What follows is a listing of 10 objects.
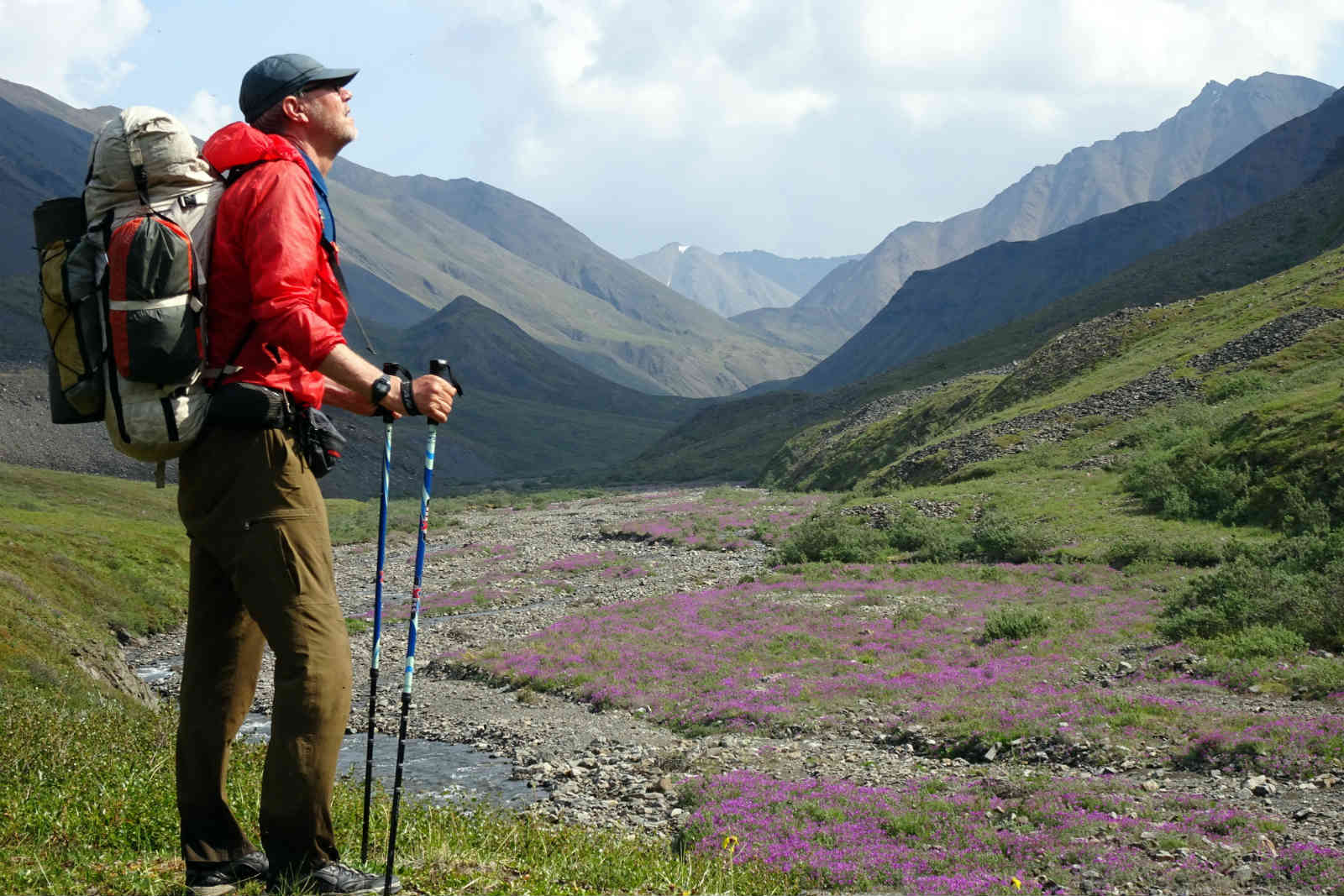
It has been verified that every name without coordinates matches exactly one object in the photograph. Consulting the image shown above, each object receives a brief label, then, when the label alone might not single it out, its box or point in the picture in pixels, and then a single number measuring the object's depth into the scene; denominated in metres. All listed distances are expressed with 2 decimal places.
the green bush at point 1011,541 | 31.69
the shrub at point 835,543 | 35.66
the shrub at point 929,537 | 33.72
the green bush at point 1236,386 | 42.97
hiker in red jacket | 5.04
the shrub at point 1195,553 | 26.54
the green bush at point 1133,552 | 27.84
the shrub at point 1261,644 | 16.95
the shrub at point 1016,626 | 21.45
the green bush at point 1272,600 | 17.55
